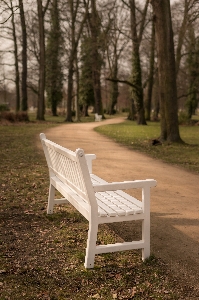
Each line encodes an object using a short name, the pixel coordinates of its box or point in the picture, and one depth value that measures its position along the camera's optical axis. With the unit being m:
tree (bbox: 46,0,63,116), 46.29
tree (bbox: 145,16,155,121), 38.64
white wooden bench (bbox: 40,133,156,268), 3.96
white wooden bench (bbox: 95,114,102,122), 41.66
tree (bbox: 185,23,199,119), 41.09
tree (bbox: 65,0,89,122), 34.84
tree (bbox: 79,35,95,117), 51.06
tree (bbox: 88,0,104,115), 33.22
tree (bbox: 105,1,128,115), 28.03
